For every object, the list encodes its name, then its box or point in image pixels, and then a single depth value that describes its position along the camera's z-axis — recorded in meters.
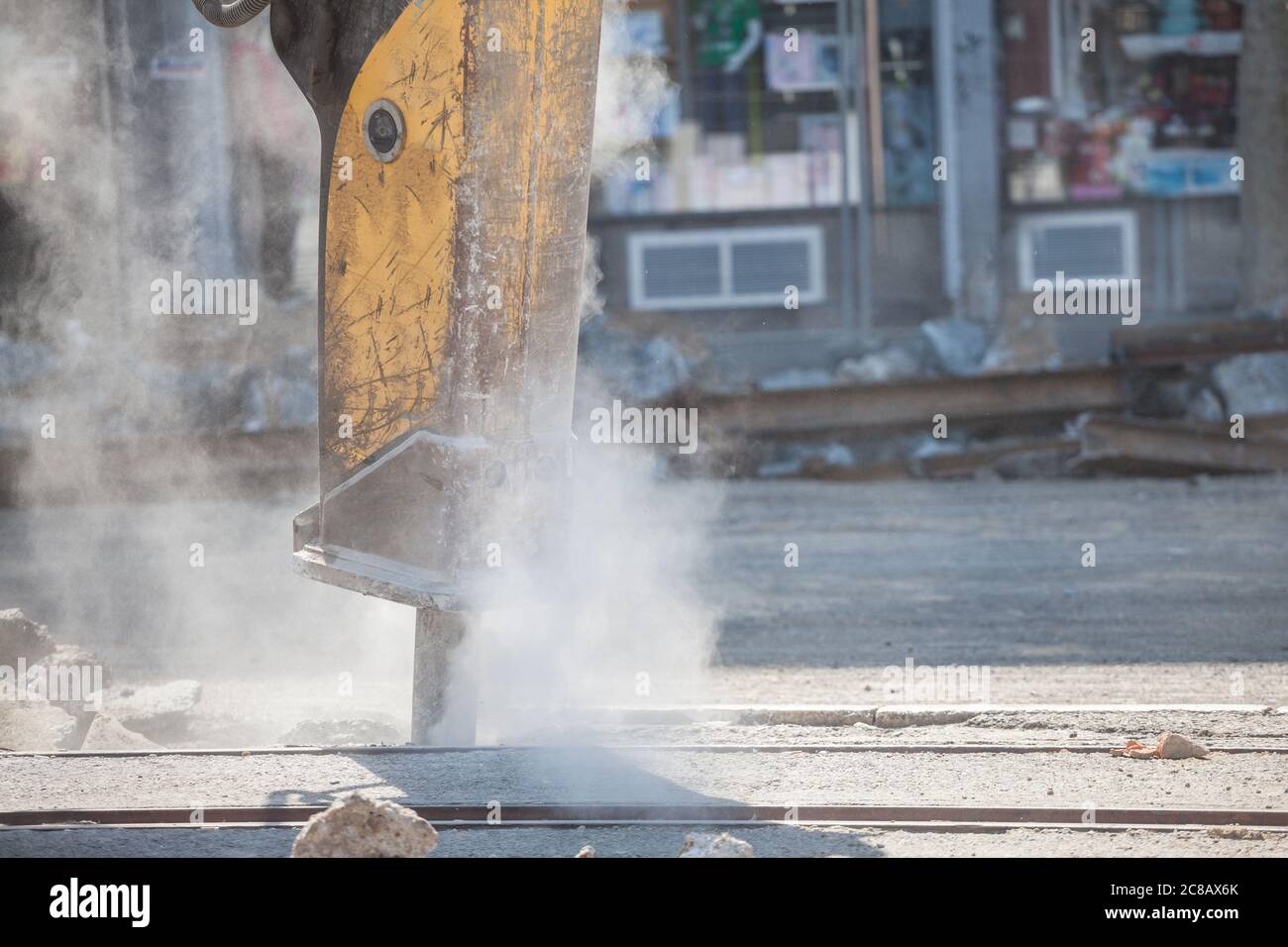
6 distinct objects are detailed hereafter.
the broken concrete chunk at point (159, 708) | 9.85
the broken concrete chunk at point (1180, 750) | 8.06
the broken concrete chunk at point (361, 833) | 6.10
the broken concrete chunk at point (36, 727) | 9.15
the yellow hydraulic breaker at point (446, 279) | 7.45
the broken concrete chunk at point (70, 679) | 10.14
